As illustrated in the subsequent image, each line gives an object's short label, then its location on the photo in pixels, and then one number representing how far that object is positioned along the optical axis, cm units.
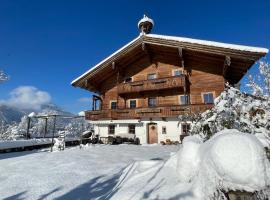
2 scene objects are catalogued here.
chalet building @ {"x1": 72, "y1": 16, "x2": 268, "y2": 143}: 1892
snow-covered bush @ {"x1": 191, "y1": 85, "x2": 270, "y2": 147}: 522
